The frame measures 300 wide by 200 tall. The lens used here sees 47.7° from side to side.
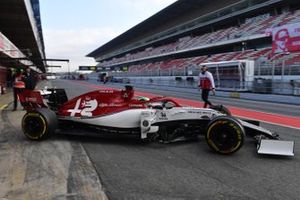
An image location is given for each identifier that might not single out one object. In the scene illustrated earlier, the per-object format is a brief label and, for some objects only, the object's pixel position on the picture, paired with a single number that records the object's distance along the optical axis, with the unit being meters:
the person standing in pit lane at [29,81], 11.09
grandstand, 24.58
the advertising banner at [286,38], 21.36
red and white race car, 5.46
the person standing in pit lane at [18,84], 12.05
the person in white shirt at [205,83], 11.69
